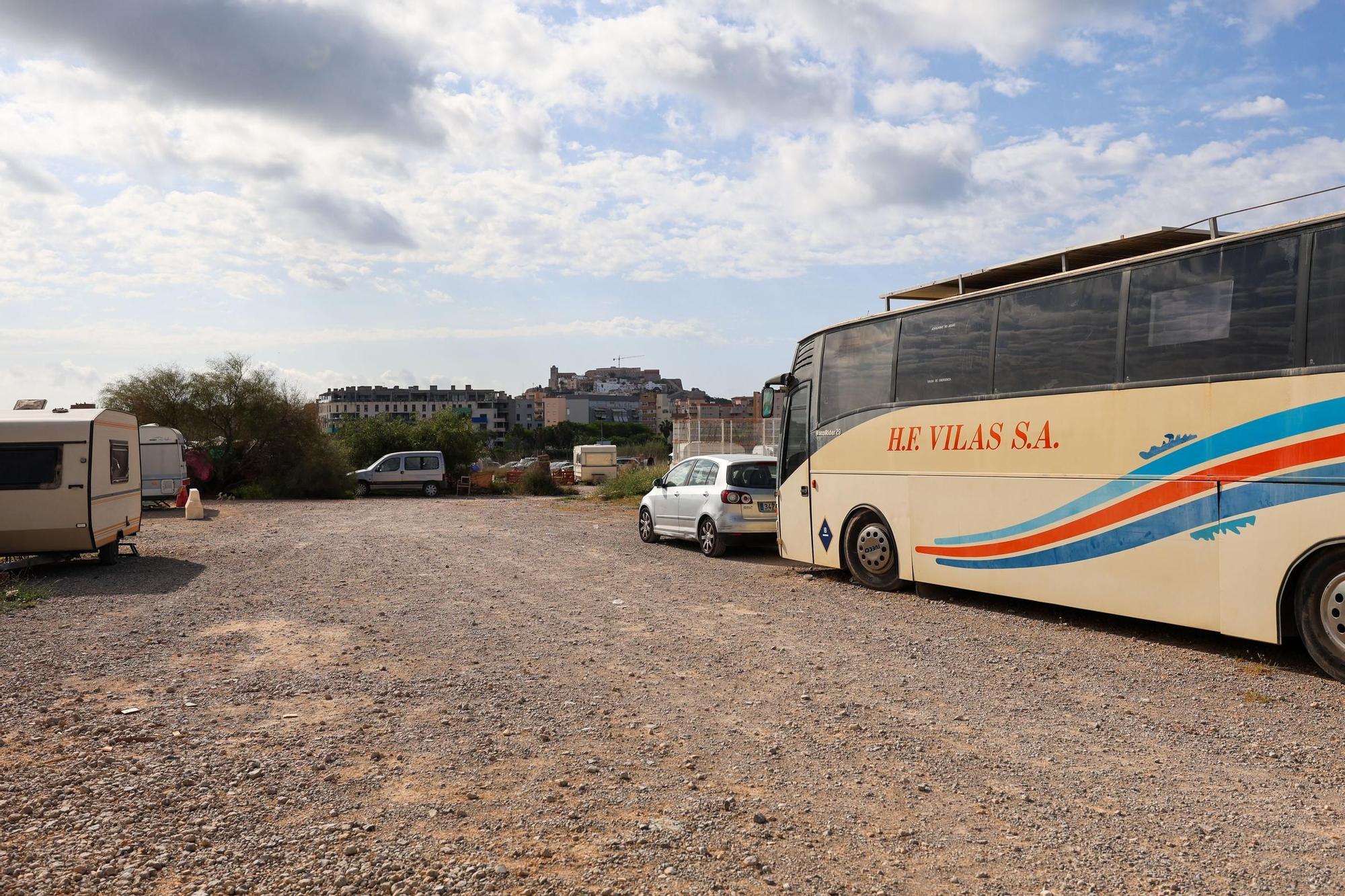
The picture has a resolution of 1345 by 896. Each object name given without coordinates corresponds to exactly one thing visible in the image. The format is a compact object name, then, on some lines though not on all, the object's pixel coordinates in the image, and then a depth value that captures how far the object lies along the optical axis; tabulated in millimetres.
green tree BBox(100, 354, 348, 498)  40125
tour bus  7262
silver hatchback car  15391
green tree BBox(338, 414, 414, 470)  48438
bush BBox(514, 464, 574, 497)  44656
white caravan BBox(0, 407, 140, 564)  13805
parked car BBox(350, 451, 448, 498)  41562
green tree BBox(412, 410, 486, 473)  48844
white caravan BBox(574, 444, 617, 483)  51156
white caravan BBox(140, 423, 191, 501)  32094
